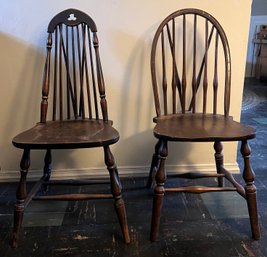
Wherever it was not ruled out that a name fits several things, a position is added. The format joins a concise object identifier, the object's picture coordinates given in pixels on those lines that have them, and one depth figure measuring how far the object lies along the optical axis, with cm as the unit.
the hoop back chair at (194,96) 105
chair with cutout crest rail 103
